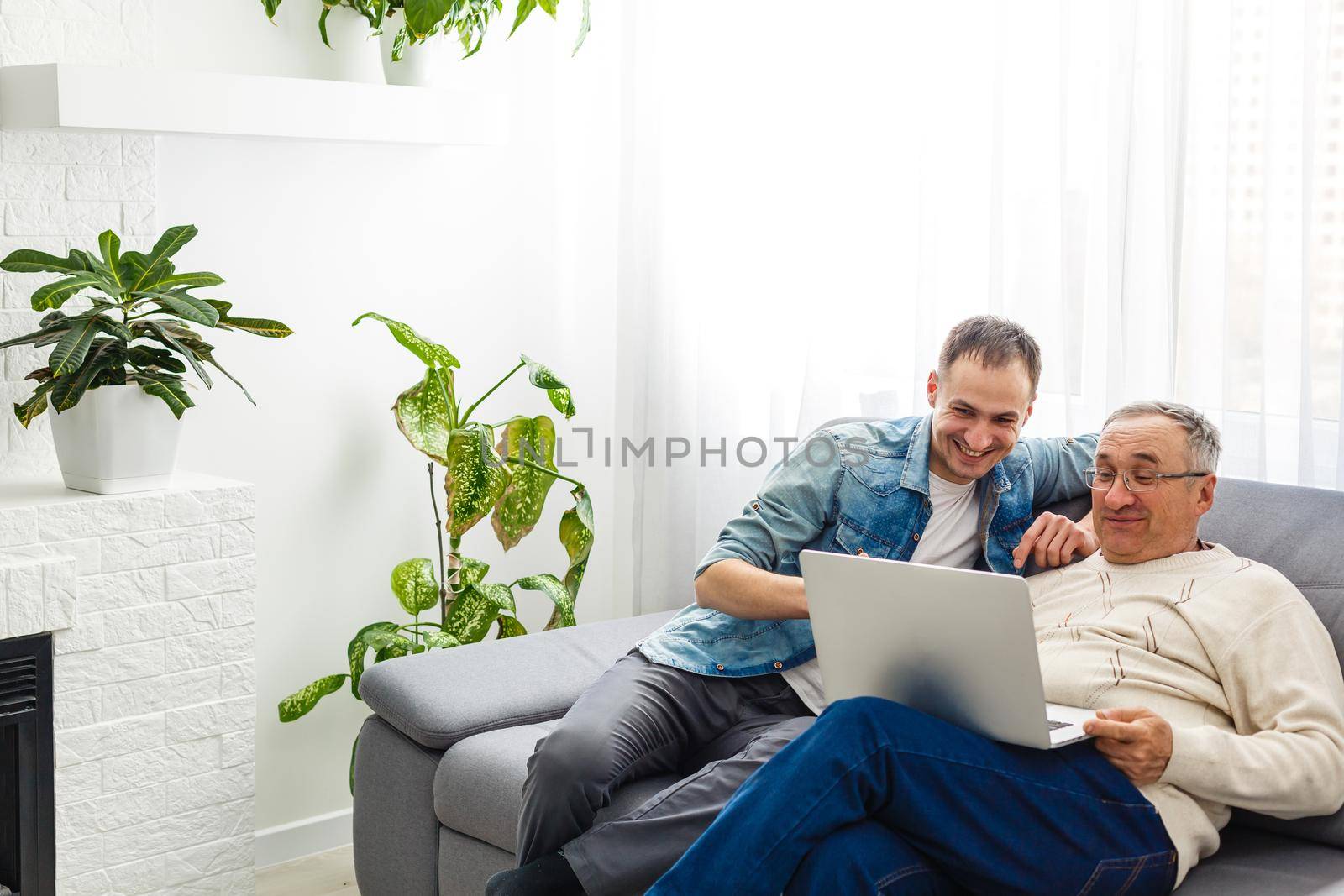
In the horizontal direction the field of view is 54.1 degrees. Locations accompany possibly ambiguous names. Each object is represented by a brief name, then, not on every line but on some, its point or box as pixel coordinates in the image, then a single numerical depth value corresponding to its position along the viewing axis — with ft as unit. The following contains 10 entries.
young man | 6.72
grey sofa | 6.10
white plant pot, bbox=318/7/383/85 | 9.69
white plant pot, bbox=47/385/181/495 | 7.97
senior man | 5.42
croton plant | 7.80
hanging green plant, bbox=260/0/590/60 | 9.02
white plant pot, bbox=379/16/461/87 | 9.56
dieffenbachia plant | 9.73
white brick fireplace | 7.87
